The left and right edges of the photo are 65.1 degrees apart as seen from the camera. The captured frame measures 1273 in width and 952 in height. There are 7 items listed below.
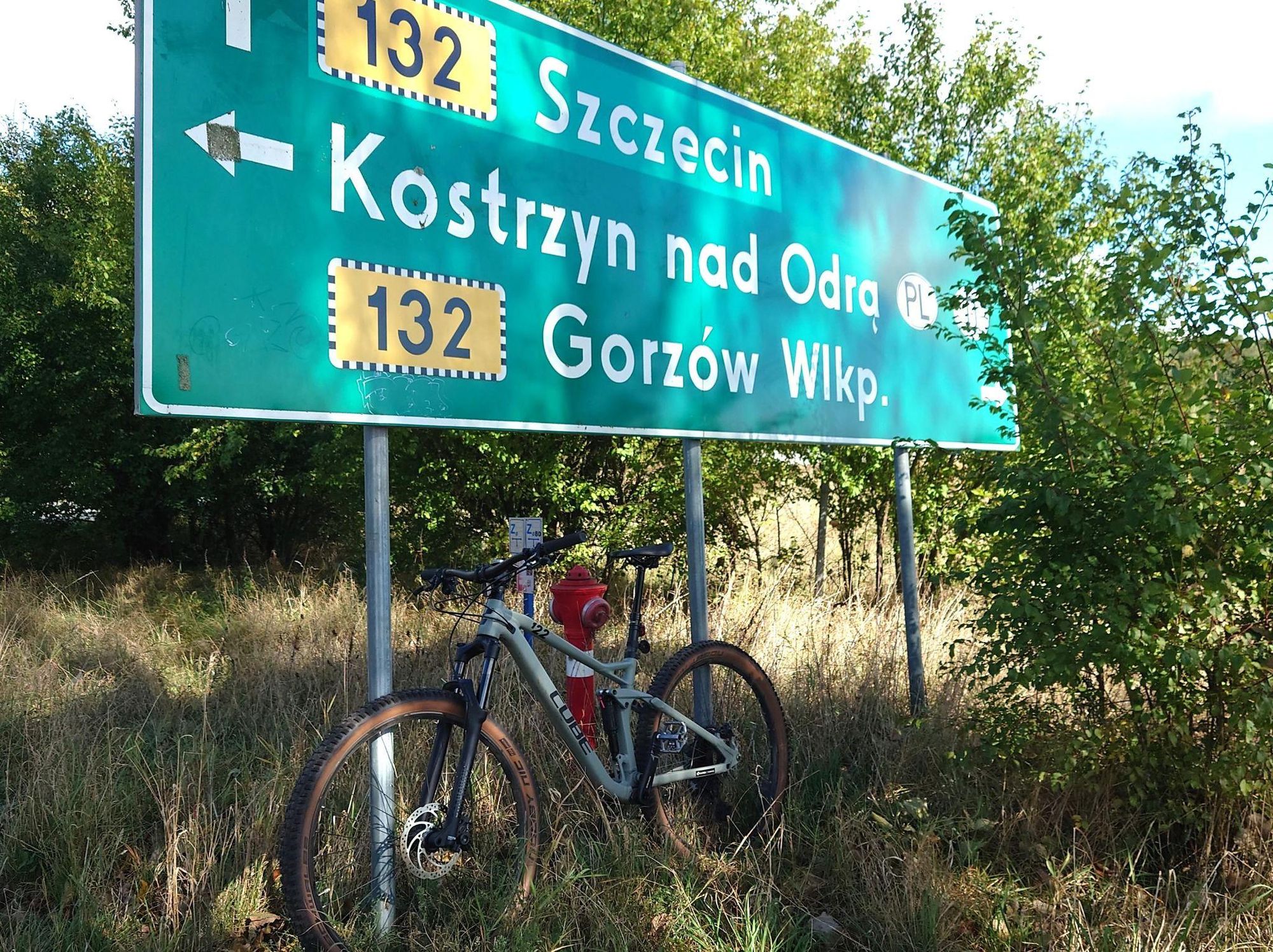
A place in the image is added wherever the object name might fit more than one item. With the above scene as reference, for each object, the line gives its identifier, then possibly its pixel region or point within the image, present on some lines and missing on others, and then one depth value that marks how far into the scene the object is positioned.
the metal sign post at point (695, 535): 4.08
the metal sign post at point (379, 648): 2.78
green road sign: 2.57
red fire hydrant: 3.65
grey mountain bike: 2.59
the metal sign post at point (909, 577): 4.69
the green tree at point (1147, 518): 3.20
